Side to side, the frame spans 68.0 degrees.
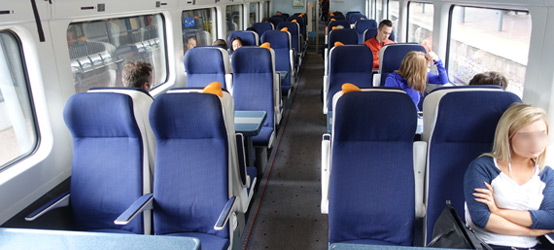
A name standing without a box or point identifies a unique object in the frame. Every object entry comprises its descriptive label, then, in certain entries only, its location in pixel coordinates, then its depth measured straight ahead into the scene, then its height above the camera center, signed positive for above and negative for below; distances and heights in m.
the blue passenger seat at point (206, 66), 4.48 -0.58
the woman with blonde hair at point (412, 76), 3.45 -0.59
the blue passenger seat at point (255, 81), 4.55 -0.76
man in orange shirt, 5.58 -0.46
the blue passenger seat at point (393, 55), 4.32 -0.50
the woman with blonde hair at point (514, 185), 1.93 -0.86
